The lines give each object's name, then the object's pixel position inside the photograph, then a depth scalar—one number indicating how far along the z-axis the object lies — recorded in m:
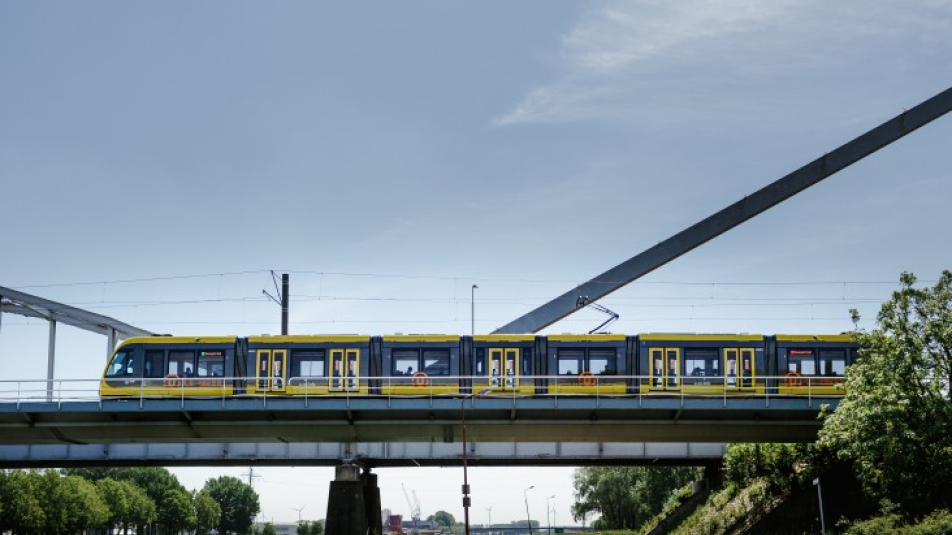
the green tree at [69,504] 114.12
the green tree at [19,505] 104.38
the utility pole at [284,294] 68.88
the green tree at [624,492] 99.38
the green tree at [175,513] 163.00
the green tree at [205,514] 179.25
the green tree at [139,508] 144.88
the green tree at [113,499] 136.50
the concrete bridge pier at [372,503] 65.56
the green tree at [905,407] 41.28
